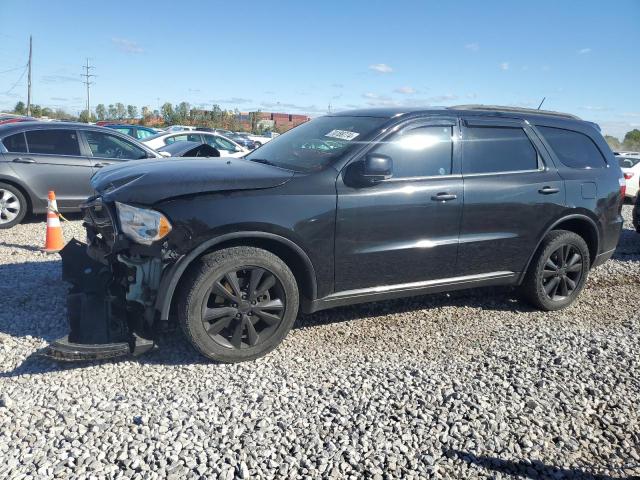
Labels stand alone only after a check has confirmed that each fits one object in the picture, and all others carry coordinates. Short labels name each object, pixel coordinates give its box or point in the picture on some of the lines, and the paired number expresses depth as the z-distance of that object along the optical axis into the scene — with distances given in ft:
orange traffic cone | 20.01
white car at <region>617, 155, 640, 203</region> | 44.55
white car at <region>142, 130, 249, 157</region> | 46.24
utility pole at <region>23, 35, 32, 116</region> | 172.04
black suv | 11.16
